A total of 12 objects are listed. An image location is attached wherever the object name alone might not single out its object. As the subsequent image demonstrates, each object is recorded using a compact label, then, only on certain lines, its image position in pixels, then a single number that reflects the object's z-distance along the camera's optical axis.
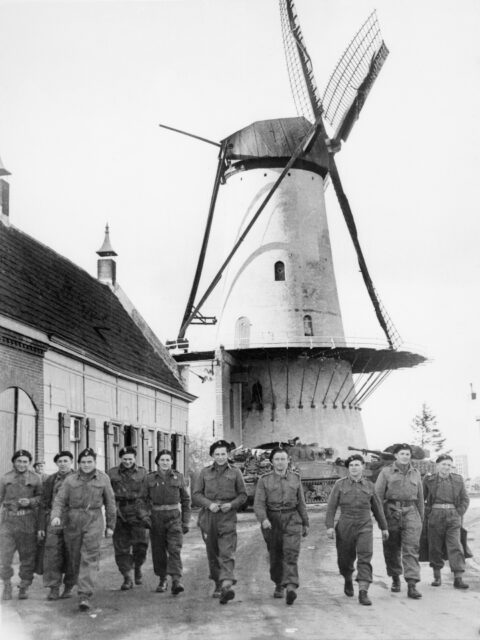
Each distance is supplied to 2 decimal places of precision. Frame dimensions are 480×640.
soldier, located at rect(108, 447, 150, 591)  9.90
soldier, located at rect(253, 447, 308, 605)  9.05
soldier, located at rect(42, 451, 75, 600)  9.13
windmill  33.50
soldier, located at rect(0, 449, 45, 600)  9.28
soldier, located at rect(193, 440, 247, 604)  9.15
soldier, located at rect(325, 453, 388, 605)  9.13
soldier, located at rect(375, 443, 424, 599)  9.49
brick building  13.91
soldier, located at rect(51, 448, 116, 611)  9.05
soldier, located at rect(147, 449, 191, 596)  9.61
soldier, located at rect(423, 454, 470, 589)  10.10
